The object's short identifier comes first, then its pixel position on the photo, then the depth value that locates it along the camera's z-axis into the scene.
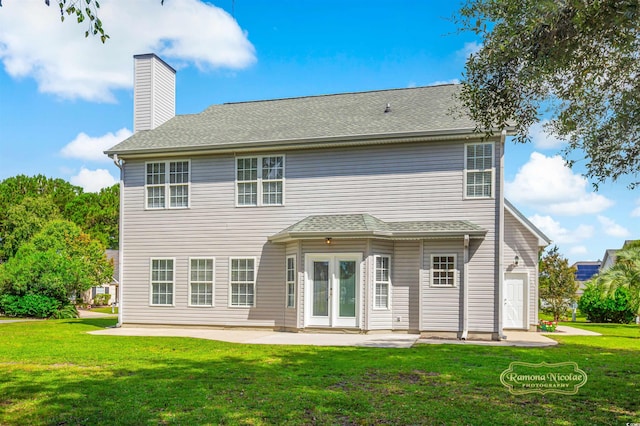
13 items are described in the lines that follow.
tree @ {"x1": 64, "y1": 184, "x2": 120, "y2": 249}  55.28
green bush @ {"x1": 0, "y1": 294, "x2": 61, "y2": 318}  24.33
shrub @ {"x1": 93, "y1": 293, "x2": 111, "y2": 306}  43.24
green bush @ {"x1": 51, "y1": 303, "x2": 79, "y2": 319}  24.41
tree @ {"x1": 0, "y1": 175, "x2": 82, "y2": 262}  47.78
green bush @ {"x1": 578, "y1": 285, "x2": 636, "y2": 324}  26.97
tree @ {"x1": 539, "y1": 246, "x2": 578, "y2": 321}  22.80
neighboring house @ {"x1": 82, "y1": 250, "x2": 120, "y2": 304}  46.78
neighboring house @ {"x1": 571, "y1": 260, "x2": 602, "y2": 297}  78.00
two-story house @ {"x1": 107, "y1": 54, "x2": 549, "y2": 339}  15.90
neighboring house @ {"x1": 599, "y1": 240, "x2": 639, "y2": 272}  52.90
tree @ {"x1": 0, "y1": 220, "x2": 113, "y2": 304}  24.31
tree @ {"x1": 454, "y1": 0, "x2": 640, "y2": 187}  6.71
